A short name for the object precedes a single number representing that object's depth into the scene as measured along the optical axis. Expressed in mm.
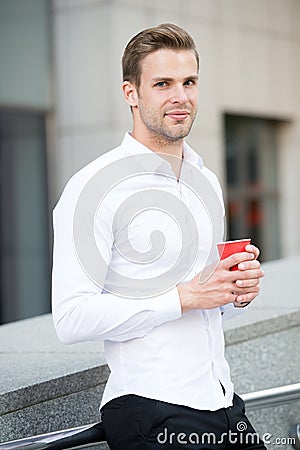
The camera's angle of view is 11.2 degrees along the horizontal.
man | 4306
